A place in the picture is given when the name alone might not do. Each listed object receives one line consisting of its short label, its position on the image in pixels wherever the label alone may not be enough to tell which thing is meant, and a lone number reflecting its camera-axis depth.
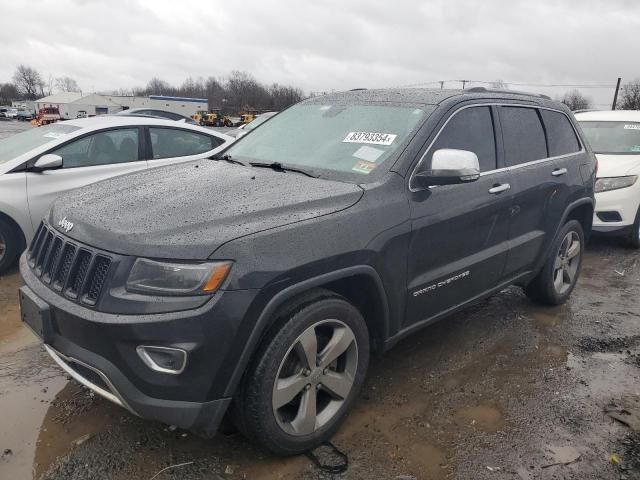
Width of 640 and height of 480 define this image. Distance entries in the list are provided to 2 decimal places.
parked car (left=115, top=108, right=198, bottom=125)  21.59
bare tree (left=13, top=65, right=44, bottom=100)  117.19
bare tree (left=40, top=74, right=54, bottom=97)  121.38
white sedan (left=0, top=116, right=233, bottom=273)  5.01
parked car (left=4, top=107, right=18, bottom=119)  63.59
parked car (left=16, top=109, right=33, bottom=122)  62.66
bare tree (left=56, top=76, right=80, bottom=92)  142.02
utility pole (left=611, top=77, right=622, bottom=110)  34.42
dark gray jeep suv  2.18
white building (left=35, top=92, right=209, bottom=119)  69.94
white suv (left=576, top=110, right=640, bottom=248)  6.57
